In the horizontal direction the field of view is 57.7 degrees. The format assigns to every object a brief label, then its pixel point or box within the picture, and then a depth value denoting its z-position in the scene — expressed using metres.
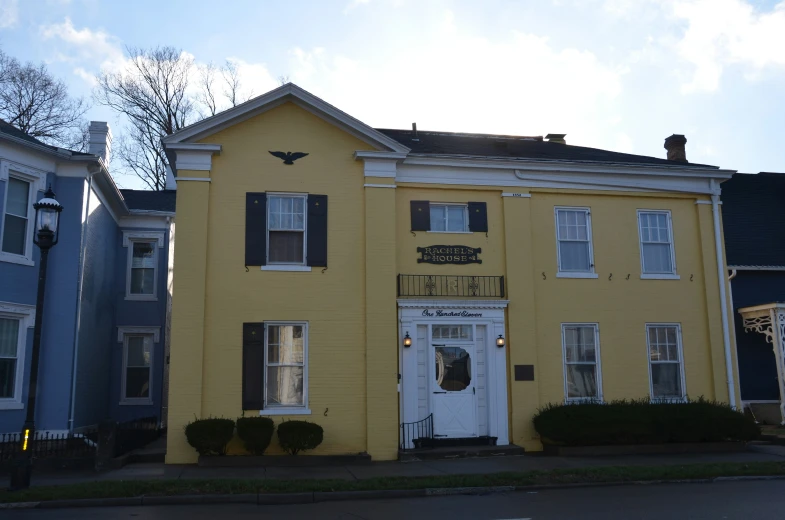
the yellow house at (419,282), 15.30
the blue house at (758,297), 20.06
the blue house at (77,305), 15.70
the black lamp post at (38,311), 11.14
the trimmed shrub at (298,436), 14.42
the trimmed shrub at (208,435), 14.10
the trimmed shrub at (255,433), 14.34
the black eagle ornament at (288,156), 16.06
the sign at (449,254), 16.58
